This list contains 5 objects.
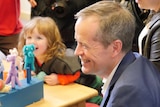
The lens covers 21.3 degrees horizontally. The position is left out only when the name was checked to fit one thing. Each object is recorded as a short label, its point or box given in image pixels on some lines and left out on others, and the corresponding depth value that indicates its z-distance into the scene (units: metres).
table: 1.34
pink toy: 1.29
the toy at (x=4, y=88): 1.26
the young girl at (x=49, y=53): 1.53
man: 1.08
